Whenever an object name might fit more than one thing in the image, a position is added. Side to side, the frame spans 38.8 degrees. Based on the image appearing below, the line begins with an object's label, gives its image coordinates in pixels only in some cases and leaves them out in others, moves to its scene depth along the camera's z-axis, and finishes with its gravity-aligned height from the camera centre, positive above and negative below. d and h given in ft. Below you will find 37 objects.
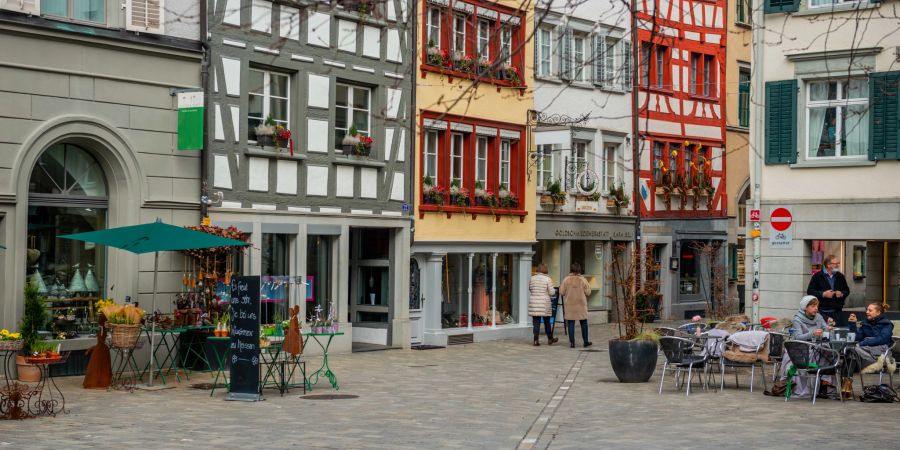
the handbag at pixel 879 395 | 52.42 -5.65
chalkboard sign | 51.26 -3.46
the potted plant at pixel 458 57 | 87.71 +13.50
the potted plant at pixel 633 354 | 60.54 -4.72
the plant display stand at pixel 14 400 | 43.91 -5.23
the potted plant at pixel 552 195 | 101.76 +4.70
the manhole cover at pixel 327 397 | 53.62 -6.11
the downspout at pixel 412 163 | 84.64 +5.99
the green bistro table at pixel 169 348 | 60.07 -4.95
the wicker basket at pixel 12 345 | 47.21 -3.61
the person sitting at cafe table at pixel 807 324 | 55.83 -3.00
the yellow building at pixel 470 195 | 86.48 +4.16
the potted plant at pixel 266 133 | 73.56 +6.79
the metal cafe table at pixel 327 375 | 56.85 -5.83
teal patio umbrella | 55.72 +0.51
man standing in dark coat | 67.97 -1.69
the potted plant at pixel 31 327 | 53.88 -3.54
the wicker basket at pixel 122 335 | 55.26 -3.70
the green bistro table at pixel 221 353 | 56.23 -4.62
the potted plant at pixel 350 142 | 80.18 +6.90
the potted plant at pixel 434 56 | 86.17 +13.32
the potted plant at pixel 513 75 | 93.91 +13.21
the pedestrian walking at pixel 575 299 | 84.33 -2.97
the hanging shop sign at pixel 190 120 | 65.41 +6.67
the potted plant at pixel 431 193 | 86.48 +4.07
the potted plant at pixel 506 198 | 94.05 +4.14
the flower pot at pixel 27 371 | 53.42 -5.21
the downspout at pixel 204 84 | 68.18 +8.89
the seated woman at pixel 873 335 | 55.57 -3.42
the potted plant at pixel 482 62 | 88.53 +13.48
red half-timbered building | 117.39 +9.18
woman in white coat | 85.76 -2.92
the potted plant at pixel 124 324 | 55.31 -3.23
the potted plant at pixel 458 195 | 88.89 +4.03
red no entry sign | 75.31 +2.20
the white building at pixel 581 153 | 101.30 +8.31
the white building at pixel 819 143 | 72.74 +6.69
